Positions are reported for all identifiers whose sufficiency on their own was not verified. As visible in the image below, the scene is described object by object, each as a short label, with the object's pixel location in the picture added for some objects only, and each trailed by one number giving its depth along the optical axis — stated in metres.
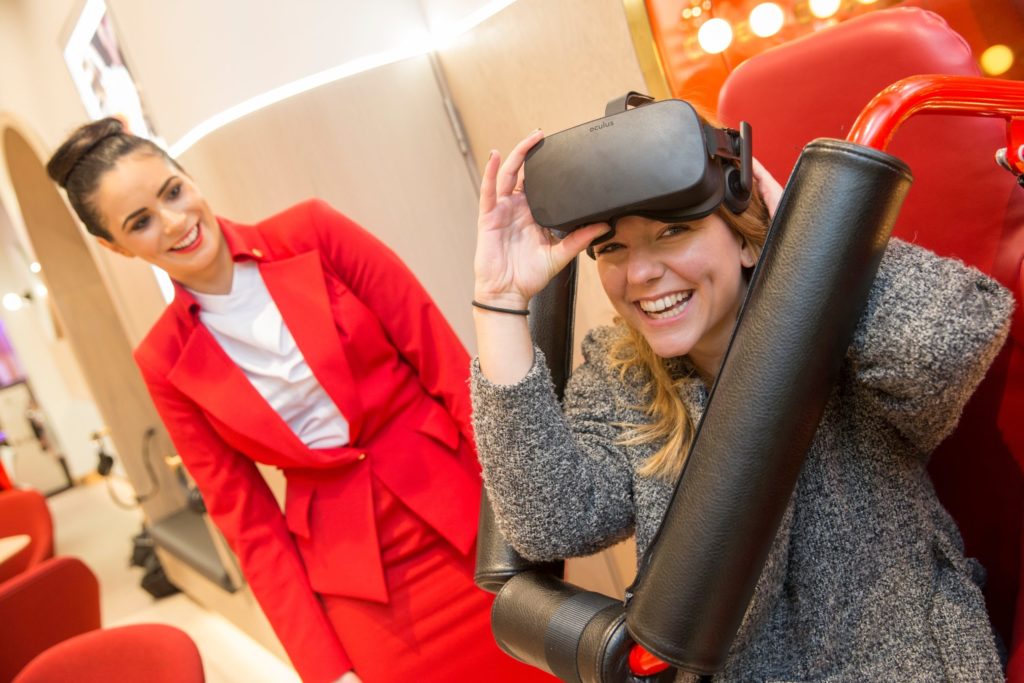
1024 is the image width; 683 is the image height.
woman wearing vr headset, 0.89
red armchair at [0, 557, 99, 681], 2.39
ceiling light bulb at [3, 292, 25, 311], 8.59
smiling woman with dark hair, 1.49
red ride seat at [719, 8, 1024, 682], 0.92
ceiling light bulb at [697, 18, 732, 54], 1.38
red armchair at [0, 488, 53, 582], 2.81
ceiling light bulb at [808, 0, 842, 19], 1.25
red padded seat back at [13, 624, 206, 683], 1.54
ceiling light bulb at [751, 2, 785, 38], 1.31
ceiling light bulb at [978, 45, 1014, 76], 1.08
